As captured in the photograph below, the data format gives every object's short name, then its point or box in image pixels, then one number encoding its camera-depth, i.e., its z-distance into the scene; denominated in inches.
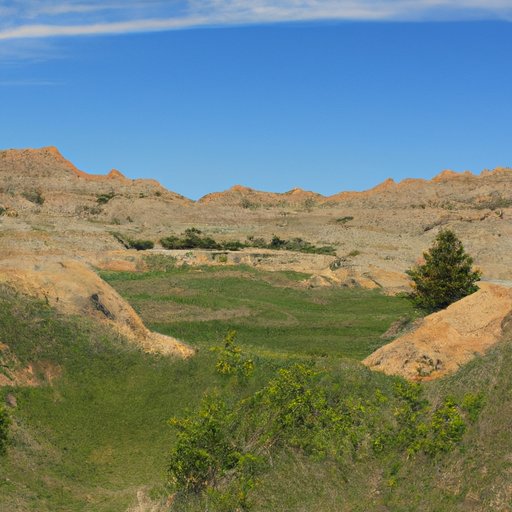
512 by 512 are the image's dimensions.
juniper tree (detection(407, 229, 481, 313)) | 1859.0
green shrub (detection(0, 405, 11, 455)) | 975.6
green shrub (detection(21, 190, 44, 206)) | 6013.8
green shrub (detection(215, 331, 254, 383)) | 1245.7
